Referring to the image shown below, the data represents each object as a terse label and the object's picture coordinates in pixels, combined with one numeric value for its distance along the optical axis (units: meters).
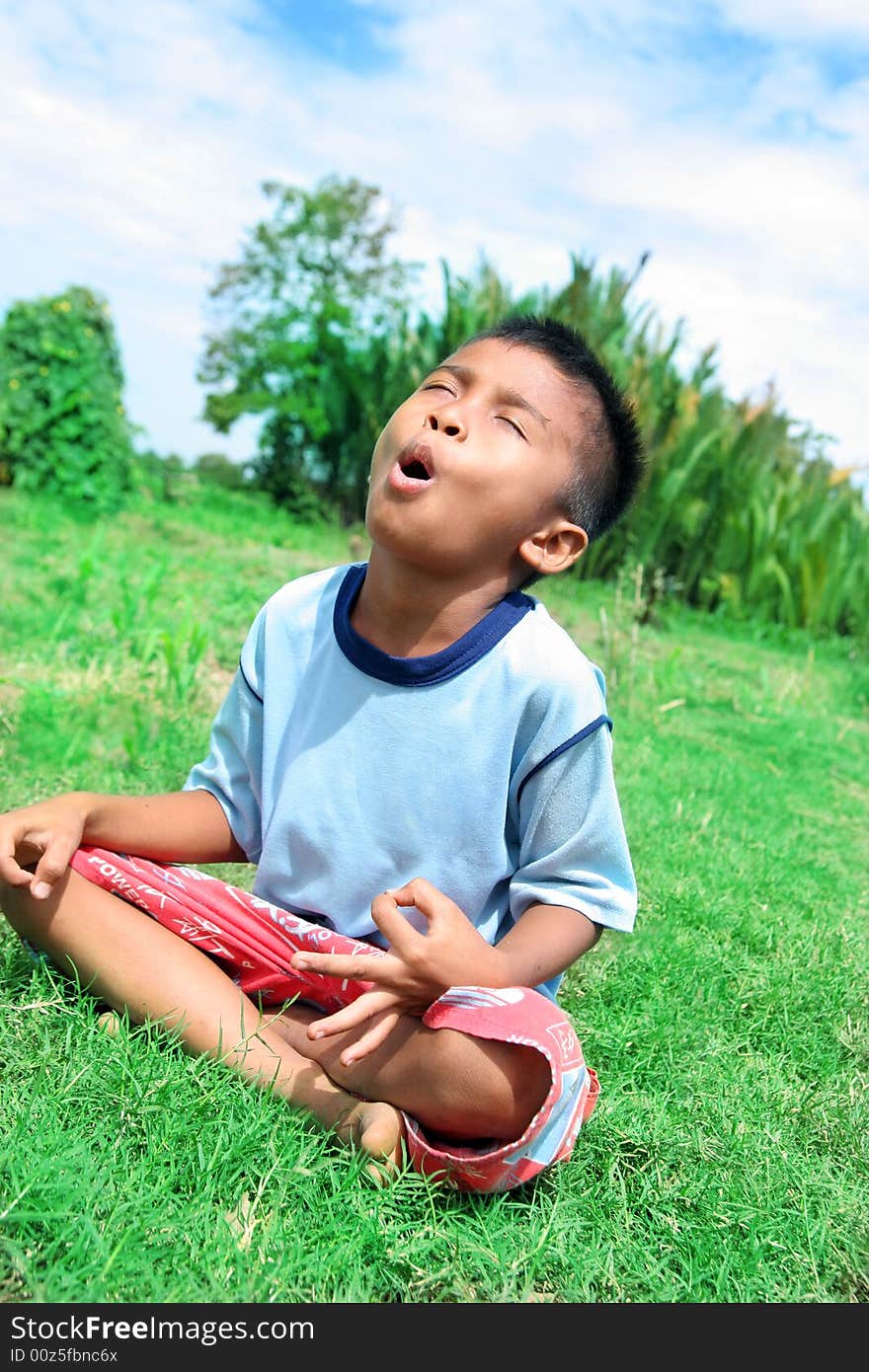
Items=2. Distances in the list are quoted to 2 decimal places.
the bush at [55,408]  7.53
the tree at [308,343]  10.54
